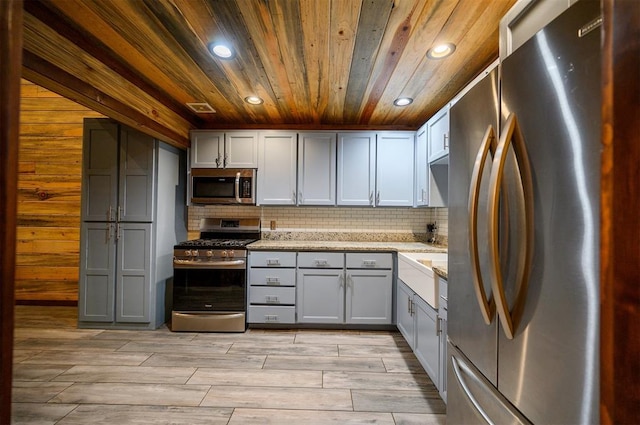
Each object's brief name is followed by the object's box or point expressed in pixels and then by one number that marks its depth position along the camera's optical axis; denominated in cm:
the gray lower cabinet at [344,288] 299
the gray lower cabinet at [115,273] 302
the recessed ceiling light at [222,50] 184
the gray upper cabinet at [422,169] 292
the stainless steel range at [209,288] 296
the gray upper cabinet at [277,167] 329
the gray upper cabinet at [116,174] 303
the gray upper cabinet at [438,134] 241
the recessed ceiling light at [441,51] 183
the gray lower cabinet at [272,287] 301
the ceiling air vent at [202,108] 289
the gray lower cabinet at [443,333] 170
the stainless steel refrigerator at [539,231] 63
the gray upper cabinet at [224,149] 329
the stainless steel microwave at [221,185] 324
